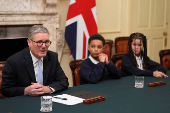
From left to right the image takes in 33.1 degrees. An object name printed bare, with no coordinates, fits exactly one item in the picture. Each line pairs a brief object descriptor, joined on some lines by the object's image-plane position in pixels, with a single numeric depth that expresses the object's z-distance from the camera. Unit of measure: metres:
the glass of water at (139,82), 2.85
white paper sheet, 2.22
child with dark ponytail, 3.75
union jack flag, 5.21
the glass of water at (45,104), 2.01
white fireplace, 4.61
